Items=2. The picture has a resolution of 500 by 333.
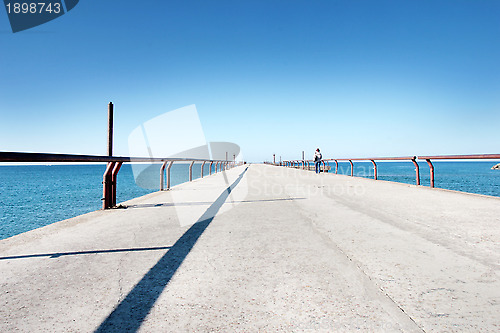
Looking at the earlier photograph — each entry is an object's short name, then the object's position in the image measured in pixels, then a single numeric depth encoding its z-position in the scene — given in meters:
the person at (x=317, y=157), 19.44
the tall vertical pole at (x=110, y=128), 5.72
